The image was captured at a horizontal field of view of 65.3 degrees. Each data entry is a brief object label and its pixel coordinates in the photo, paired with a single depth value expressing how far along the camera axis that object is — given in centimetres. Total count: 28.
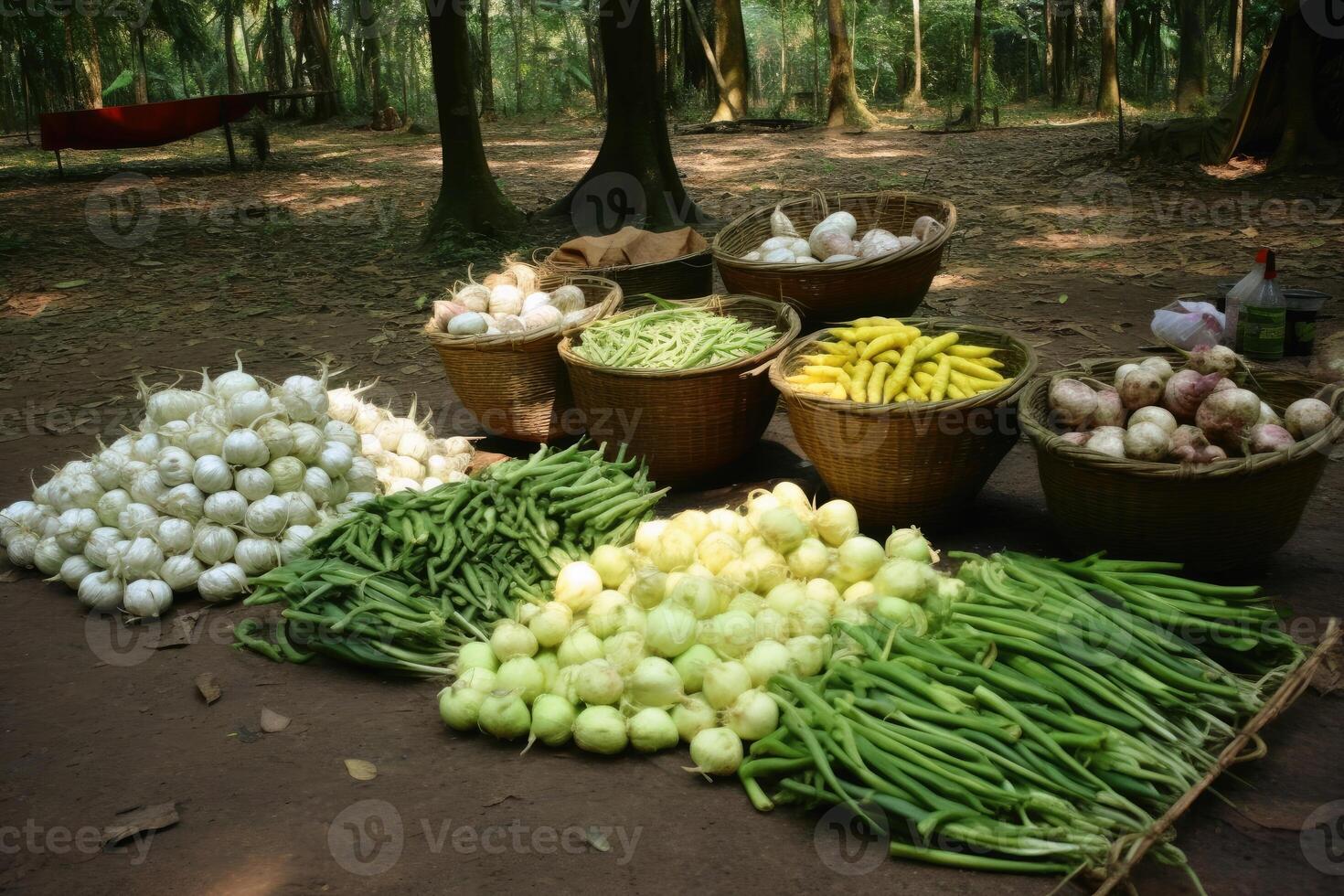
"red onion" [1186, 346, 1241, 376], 366
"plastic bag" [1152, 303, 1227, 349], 497
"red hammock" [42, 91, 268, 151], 1335
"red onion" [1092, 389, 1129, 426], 362
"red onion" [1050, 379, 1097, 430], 362
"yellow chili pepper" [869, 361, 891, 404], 382
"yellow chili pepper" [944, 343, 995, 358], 406
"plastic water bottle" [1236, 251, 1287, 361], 473
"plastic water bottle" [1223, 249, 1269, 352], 482
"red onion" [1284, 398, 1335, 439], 333
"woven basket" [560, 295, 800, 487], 421
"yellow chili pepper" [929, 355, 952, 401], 376
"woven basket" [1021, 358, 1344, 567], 319
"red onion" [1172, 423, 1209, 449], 334
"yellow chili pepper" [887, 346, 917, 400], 384
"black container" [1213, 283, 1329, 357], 499
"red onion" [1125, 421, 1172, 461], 334
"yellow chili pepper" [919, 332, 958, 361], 398
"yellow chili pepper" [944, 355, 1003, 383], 391
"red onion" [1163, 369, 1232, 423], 352
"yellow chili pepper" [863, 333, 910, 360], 405
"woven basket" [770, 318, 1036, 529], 368
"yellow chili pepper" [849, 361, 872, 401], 387
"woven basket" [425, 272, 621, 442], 472
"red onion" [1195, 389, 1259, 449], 333
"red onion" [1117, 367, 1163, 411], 363
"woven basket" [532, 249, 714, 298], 545
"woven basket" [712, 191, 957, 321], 473
